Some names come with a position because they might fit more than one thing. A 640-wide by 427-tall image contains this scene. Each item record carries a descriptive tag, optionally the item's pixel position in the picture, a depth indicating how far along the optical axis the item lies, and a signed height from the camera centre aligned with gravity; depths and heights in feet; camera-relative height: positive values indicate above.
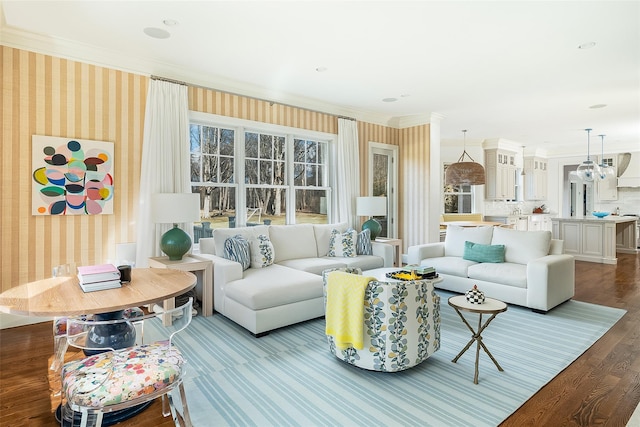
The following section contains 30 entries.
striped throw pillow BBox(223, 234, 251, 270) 13.56 -1.50
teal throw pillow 15.72 -1.85
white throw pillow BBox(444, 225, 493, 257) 16.85 -1.30
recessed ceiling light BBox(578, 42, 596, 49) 11.90 +5.27
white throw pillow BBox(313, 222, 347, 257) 17.21 -1.25
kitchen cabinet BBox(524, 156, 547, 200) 35.32 +2.93
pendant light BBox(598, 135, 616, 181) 25.82 +2.66
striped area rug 7.16 -3.87
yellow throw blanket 8.47 -2.30
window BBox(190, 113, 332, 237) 16.06 +1.72
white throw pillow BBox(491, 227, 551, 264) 15.11 -1.45
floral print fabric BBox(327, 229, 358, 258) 16.80 -1.61
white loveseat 13.35 -2.29
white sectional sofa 11.20 -2.30
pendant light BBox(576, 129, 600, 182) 25.07 +2.55
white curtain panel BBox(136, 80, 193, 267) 13.83 +2.10
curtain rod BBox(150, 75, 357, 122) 14.16 +5.05
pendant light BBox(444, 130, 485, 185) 23.34 +2.25
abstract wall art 12.04 +1.12
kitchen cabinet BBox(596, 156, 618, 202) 32.50 +2.01
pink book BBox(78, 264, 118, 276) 7.51 -1.23
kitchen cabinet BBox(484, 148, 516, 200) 31.22 +2.87
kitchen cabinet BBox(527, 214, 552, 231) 33.76 -1.17
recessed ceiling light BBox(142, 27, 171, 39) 11.18 +5.38
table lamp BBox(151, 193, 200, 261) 12.62 -0.18
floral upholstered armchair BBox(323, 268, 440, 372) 8.34 -2.64
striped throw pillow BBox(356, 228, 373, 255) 17.66 -1.69
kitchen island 23.32 -1.73
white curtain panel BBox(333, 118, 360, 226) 20.30 +2.10
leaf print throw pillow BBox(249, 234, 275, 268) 14.08 -1.64
